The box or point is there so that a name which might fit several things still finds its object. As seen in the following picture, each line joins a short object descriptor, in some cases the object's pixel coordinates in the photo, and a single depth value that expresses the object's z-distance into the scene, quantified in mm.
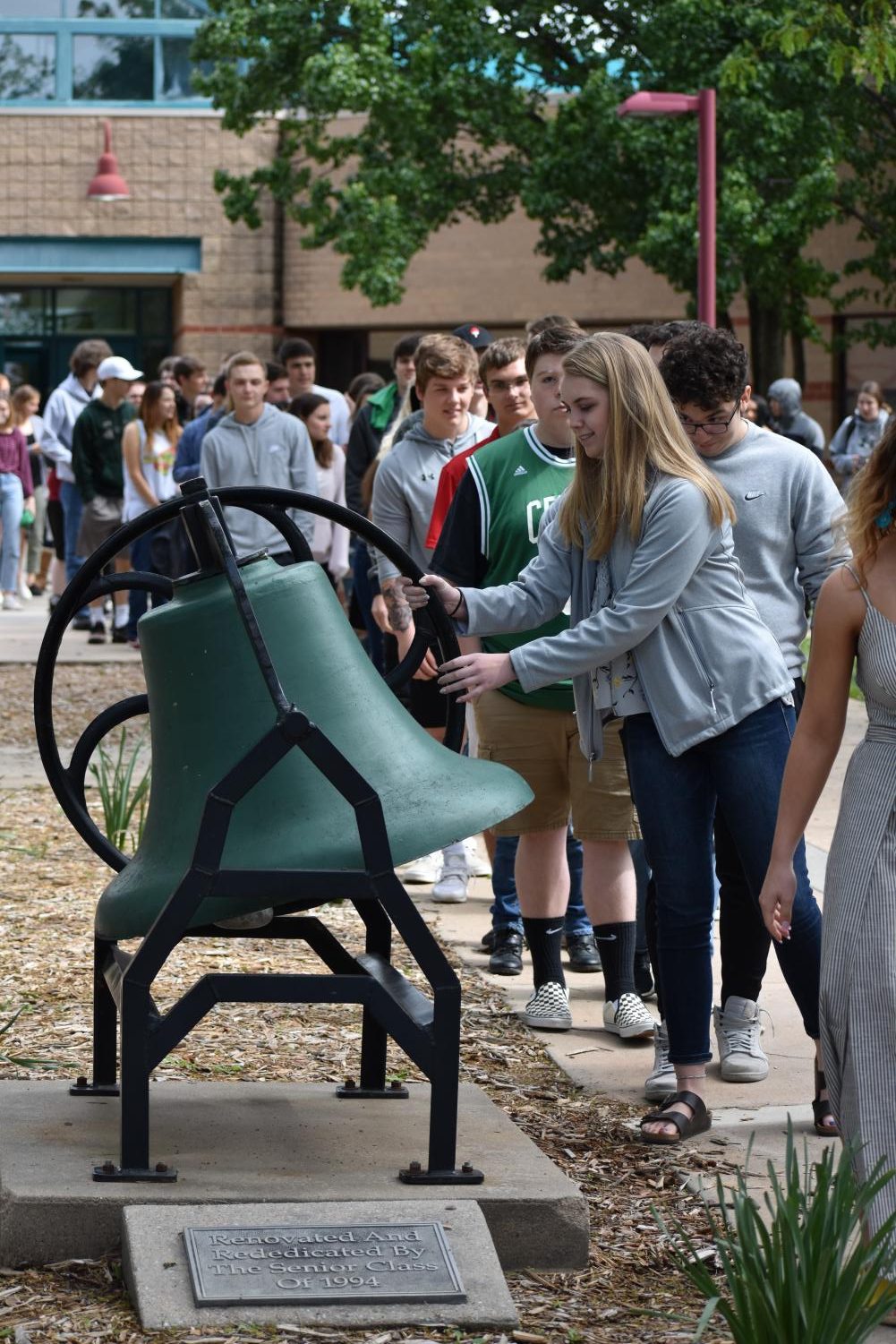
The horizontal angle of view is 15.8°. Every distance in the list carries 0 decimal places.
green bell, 6021
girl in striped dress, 5604
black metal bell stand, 5747
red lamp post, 23549
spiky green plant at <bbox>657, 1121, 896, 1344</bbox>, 4786
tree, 39186
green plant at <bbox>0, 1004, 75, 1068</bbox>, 7763
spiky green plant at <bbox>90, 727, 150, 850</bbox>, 11072
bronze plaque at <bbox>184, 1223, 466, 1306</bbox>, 5439
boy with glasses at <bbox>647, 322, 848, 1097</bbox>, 8086
